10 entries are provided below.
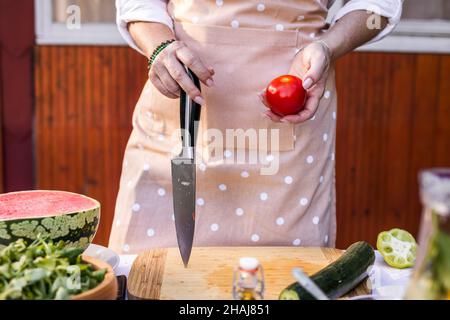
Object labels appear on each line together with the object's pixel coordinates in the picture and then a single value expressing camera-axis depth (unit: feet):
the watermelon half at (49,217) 4.76
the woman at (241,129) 6.25
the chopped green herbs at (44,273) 3.49
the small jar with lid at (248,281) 3.79
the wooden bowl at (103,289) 3.44
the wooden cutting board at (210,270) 4.66
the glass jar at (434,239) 2.68
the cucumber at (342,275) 4.00
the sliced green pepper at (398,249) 5.26
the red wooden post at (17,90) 12.38
